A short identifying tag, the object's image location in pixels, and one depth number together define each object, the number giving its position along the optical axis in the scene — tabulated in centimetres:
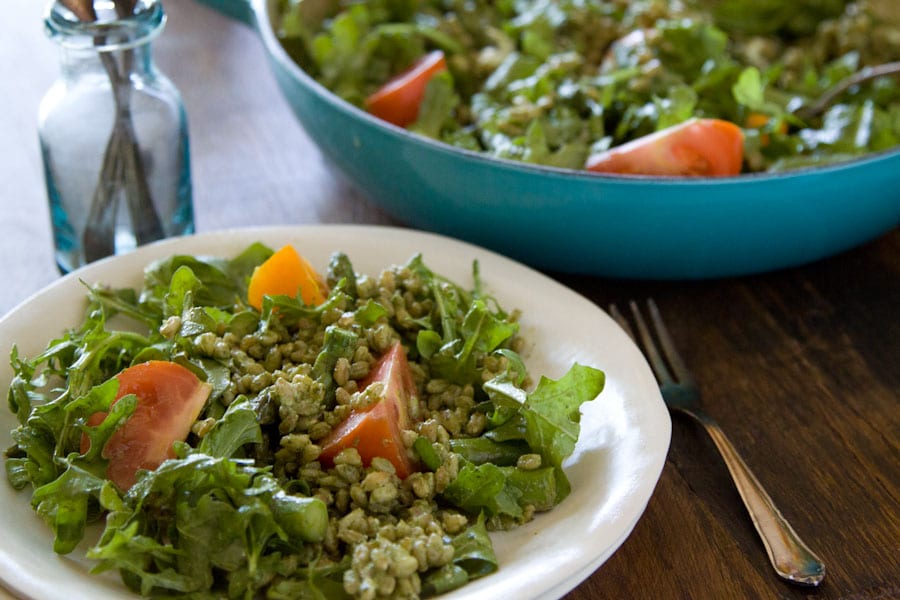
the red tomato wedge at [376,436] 65
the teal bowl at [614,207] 76
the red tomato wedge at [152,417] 65
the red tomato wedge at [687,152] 79
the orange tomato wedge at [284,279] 72
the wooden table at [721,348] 68
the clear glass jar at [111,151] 78
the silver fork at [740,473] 67
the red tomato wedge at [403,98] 86
